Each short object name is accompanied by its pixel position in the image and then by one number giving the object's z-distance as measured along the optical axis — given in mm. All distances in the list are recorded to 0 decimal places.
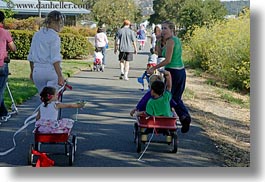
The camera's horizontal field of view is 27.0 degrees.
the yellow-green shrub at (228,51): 17234
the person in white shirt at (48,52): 7449
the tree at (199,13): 33838
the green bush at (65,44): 23859
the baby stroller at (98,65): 19203
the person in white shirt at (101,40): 19617
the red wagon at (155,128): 7367
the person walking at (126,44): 15746
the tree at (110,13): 59344
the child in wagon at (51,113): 6697
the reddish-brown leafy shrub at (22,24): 30988
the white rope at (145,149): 7195
